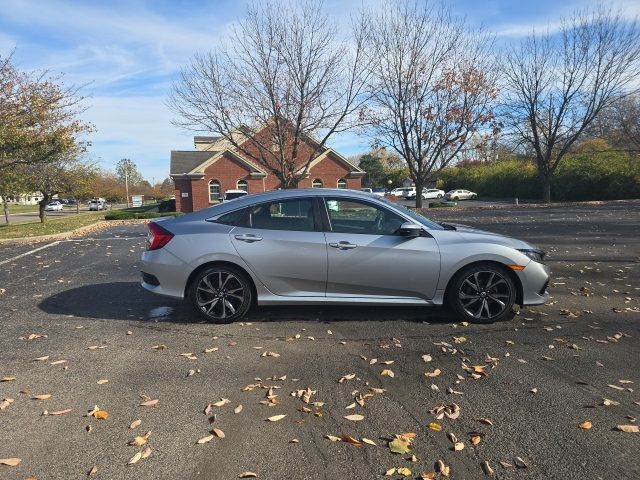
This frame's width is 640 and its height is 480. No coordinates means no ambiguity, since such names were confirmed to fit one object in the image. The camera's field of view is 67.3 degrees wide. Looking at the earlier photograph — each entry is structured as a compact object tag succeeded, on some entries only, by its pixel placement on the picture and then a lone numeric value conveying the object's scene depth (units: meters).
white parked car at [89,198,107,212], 70.62
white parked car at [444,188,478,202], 56.62
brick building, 43.59
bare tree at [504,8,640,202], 29.80
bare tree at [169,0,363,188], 20.81
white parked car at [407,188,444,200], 61.71
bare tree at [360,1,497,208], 25.63
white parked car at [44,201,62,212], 68.94
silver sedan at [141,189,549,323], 5.29
